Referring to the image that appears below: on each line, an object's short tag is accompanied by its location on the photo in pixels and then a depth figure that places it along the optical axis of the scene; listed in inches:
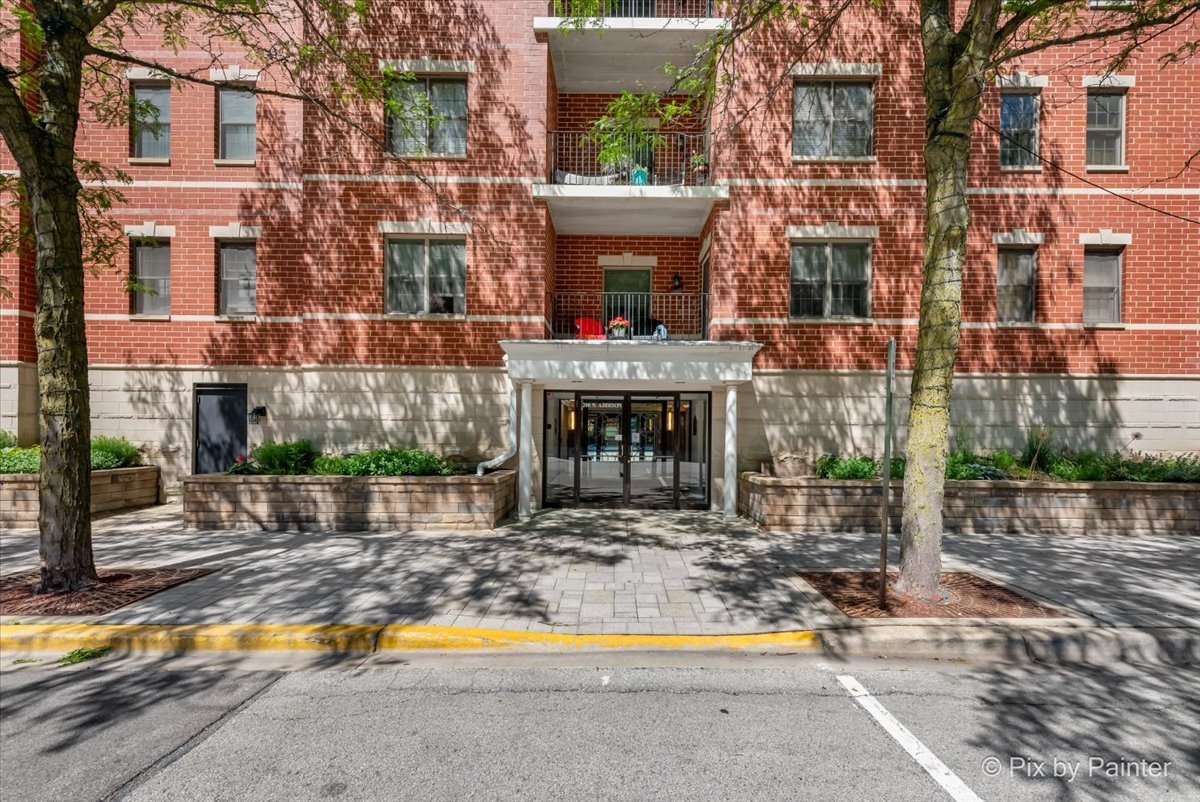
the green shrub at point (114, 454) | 415.8
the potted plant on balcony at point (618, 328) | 428.5
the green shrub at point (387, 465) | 376.5
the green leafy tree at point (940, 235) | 211.2
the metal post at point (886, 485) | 185.1
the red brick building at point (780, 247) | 426.3
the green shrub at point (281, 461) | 386.6
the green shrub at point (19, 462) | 377.7
